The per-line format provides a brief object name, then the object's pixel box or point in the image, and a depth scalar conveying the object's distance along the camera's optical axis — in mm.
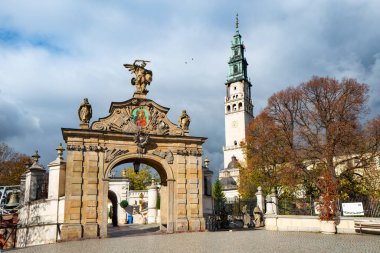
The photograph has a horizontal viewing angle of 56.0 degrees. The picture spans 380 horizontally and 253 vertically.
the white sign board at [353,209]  19719
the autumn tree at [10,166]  41525
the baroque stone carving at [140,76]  22859
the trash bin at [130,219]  38031
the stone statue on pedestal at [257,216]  25859
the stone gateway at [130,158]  19531
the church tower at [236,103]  87169
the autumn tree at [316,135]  28594
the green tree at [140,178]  56406
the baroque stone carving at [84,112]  20750
